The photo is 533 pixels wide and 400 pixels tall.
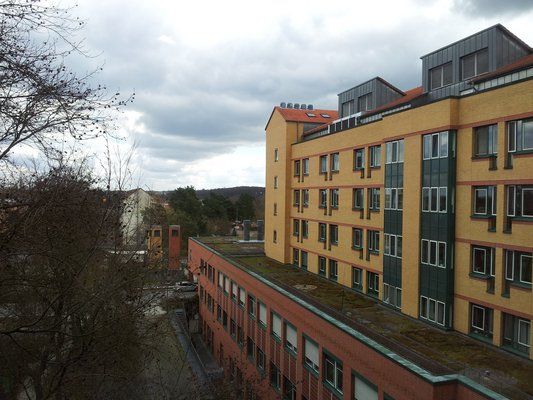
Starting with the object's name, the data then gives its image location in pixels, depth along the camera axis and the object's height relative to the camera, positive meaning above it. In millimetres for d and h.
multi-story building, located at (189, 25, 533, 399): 14664 -2430
